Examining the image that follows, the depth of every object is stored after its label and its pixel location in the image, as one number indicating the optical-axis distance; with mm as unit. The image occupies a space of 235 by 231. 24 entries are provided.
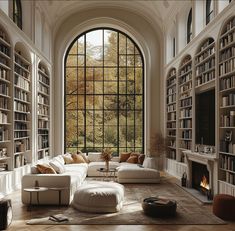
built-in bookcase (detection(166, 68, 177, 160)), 11500
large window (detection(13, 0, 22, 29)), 9508
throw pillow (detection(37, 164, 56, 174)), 7160
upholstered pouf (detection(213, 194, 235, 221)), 5703
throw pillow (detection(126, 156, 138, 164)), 11403
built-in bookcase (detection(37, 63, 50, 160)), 11078
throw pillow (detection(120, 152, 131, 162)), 11834
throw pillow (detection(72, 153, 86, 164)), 11203
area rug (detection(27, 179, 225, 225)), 5488
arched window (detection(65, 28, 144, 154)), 13984
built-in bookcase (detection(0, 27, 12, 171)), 7719
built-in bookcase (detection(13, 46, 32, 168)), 8797
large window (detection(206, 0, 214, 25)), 8855
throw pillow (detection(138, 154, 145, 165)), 11311
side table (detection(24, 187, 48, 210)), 6312
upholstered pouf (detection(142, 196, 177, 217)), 5770
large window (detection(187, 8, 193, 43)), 10805
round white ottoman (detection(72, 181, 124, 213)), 6090
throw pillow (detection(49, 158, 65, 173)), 7865
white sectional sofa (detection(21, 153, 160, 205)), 6680
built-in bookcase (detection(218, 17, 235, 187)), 6715
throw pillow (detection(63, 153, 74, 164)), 10969
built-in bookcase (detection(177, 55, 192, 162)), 9766
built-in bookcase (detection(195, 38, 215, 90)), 7963
